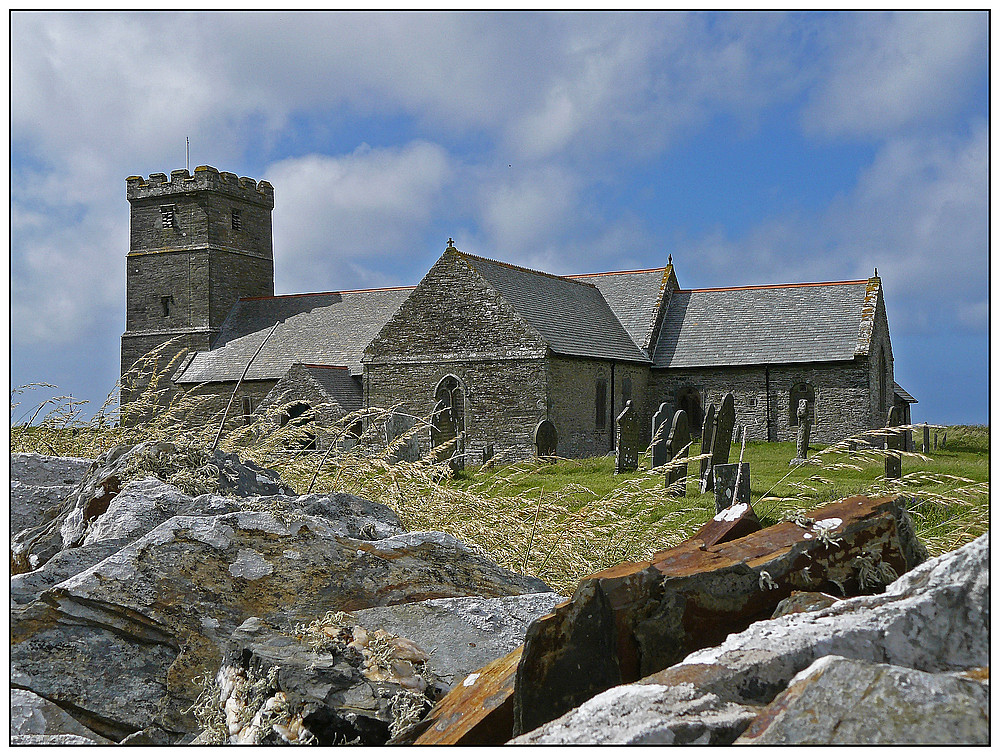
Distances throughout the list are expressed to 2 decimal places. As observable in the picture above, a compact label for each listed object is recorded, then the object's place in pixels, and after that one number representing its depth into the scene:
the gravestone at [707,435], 14.54
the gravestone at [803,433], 20.45
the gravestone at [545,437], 18.04
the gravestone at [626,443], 17.44
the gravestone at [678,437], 14.74
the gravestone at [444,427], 21.92
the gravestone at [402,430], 18.16
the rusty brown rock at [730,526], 3.89
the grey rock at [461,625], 3.53
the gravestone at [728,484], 8.64
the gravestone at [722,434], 14.49
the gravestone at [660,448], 13.71
